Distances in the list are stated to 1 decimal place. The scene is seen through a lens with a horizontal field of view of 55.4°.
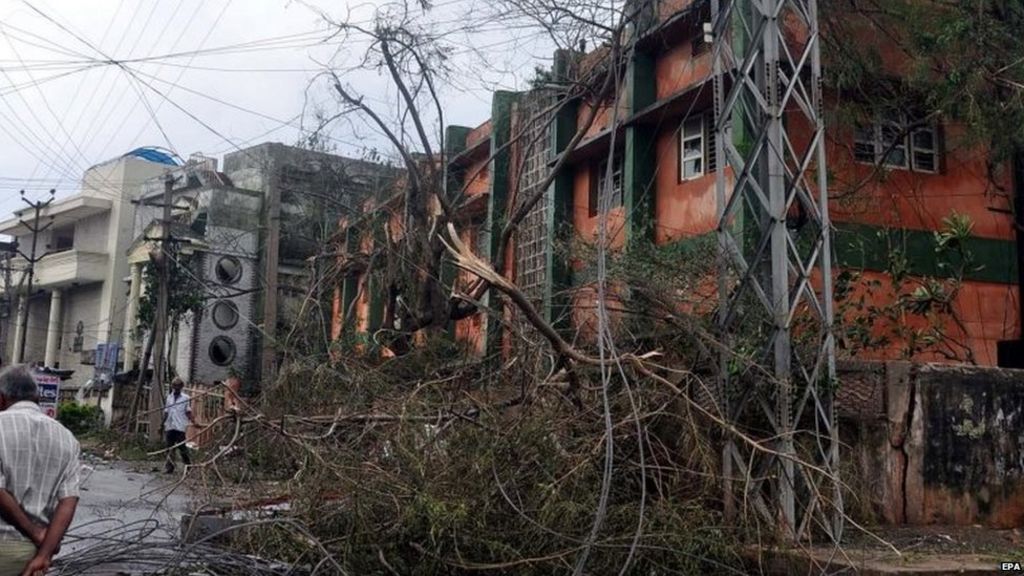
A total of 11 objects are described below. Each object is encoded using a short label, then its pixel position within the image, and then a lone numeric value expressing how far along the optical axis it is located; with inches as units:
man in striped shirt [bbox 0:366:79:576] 158.4
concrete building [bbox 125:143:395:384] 1363.2
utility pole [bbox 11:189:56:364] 1485.0
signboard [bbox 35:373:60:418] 1028.5
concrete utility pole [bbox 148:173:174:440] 935.7
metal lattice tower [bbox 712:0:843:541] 281.7
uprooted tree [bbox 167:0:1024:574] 251.0
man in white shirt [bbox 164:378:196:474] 655.8
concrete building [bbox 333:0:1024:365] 534.0
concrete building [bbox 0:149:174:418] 1636.3
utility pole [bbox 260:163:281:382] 864.5
